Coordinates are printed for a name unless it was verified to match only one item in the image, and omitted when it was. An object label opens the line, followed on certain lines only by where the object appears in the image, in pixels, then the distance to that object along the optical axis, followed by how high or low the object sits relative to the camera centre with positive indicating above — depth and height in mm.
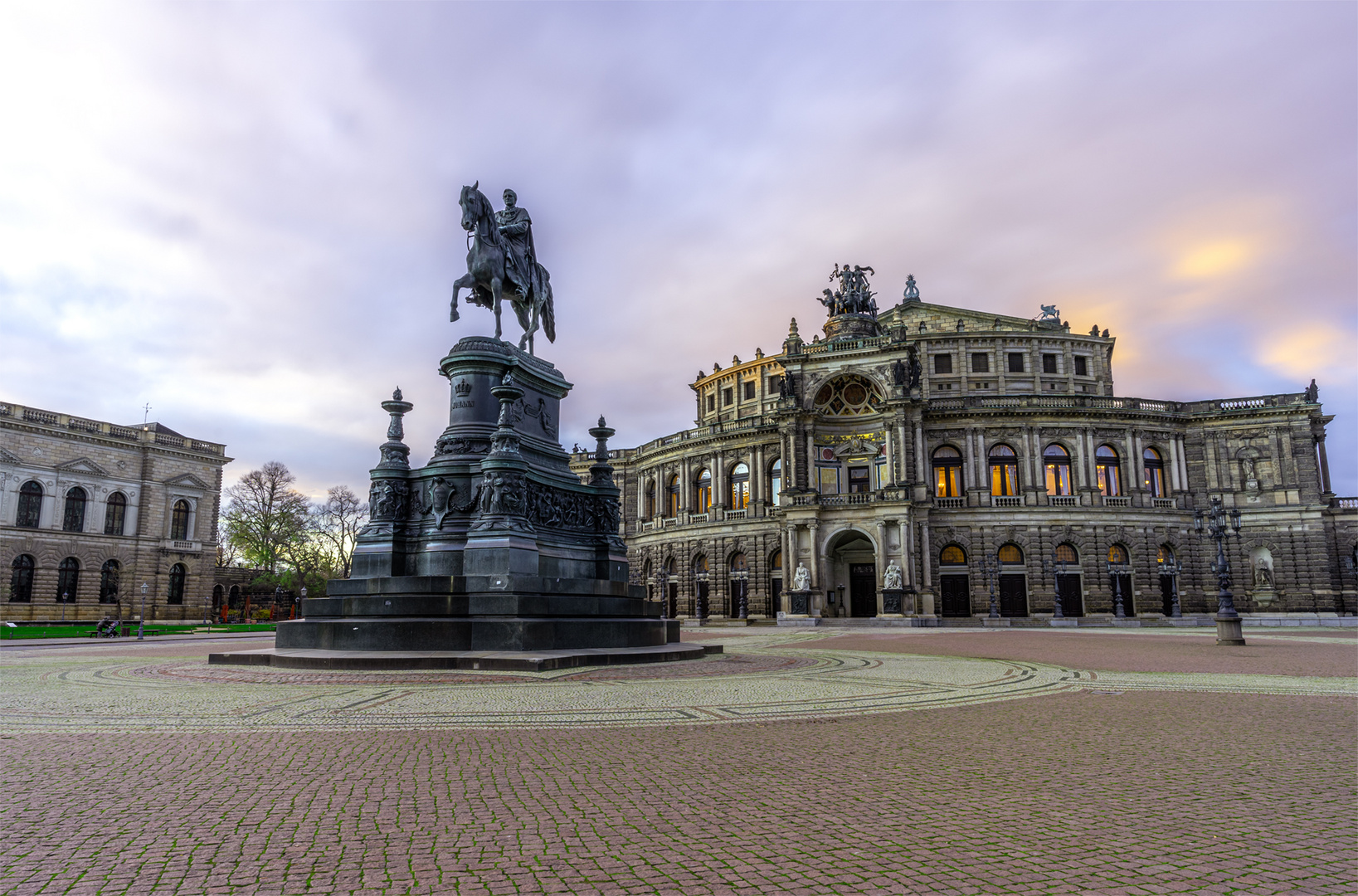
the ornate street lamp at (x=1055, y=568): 48031 +350
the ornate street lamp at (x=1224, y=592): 22469 -546
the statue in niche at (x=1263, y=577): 49188 -257
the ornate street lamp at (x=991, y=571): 47344 +239
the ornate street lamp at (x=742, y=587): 53062 -615
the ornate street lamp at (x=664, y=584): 59594 -437
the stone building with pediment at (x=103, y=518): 51656 +4371
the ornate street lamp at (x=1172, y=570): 49188 +190
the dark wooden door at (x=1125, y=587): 48469 -818
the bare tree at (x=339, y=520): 63031 +4827
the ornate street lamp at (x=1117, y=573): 48044 +21
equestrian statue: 17906 +7101
